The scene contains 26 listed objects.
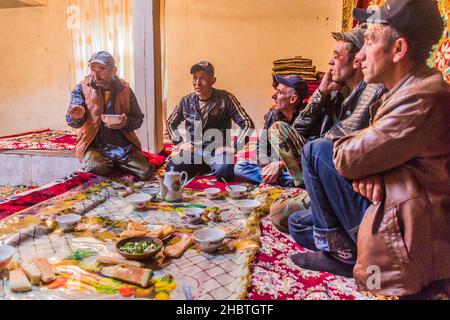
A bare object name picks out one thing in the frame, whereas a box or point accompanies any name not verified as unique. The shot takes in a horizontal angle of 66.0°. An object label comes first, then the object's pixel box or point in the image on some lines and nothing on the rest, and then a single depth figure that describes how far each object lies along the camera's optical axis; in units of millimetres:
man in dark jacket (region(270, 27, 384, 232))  1880
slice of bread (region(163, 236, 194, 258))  1696
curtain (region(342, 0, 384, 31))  3507
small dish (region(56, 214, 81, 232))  1946
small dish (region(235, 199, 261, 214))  2269
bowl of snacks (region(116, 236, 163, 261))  1607
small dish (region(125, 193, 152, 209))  2324
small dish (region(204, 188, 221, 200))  2629
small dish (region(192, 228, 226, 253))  1710
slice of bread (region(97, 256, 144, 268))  1599
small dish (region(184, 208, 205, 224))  2111
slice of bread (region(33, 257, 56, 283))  1454
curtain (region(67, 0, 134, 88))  5660
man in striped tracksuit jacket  3445
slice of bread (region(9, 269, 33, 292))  1374
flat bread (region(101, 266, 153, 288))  1440
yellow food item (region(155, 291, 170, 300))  1381
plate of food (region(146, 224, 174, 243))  1863
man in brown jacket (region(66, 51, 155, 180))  3096
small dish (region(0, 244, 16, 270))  1459
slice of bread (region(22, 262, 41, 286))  1439
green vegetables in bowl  1650
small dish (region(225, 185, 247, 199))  2609
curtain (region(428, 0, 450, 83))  1760
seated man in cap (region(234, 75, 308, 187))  2840
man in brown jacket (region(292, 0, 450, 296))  1182
